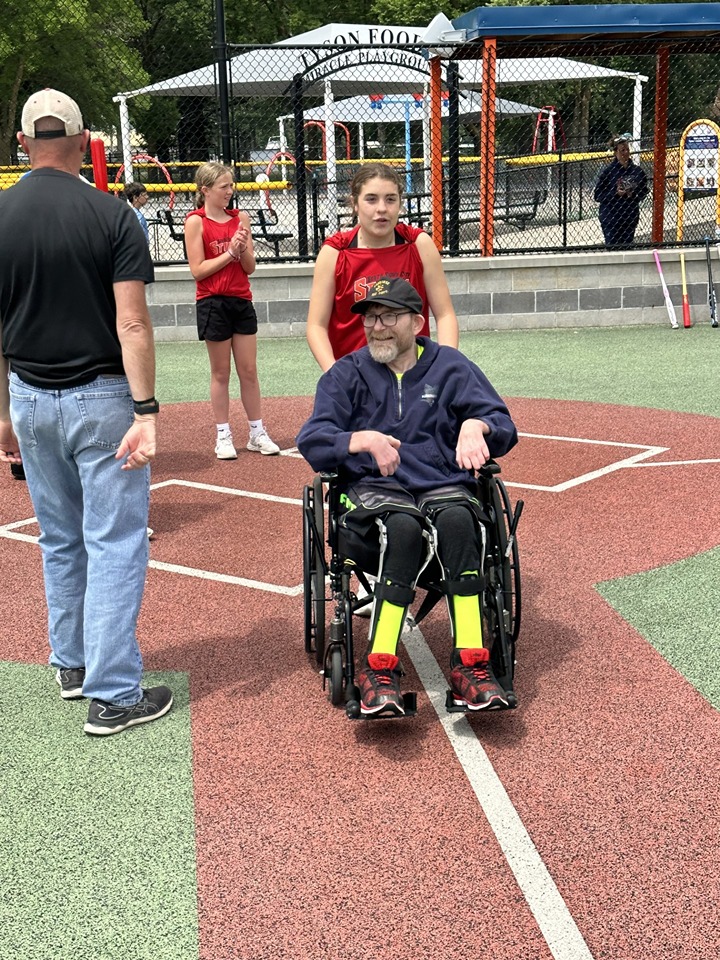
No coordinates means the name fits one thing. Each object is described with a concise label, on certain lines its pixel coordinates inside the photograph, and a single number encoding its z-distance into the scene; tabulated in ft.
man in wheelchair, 12.29
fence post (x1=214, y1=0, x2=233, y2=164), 41.50
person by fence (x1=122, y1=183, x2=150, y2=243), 35.50
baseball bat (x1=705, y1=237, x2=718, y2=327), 43.74
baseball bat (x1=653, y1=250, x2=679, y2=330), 43.62
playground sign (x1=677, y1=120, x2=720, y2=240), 47.11
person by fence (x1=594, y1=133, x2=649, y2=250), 47.32
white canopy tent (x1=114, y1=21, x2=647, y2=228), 62.34
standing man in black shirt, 11.69
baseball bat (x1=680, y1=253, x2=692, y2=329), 43.54
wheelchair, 12.49
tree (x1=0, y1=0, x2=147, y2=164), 117.29
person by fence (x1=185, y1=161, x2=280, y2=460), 24.58
